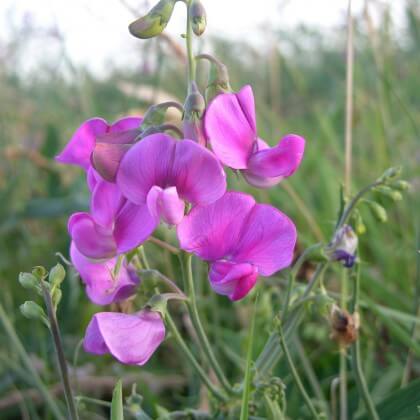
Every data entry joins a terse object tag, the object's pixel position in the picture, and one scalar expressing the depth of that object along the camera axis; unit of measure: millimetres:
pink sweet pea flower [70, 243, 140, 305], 181
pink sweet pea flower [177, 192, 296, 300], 163
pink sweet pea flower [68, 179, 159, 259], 164
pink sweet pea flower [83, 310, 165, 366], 155
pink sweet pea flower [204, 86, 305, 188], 168
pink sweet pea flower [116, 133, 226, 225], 157
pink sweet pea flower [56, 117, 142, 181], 161
